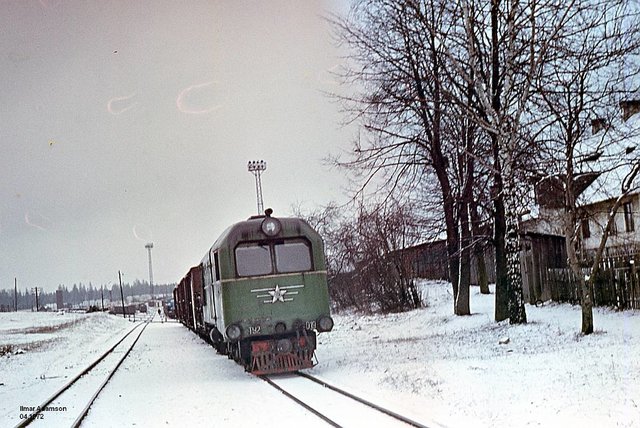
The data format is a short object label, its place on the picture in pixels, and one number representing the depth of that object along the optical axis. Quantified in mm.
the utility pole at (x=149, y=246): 98562
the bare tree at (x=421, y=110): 17281
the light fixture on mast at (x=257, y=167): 44816
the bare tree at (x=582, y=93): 14820
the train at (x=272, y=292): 15562
